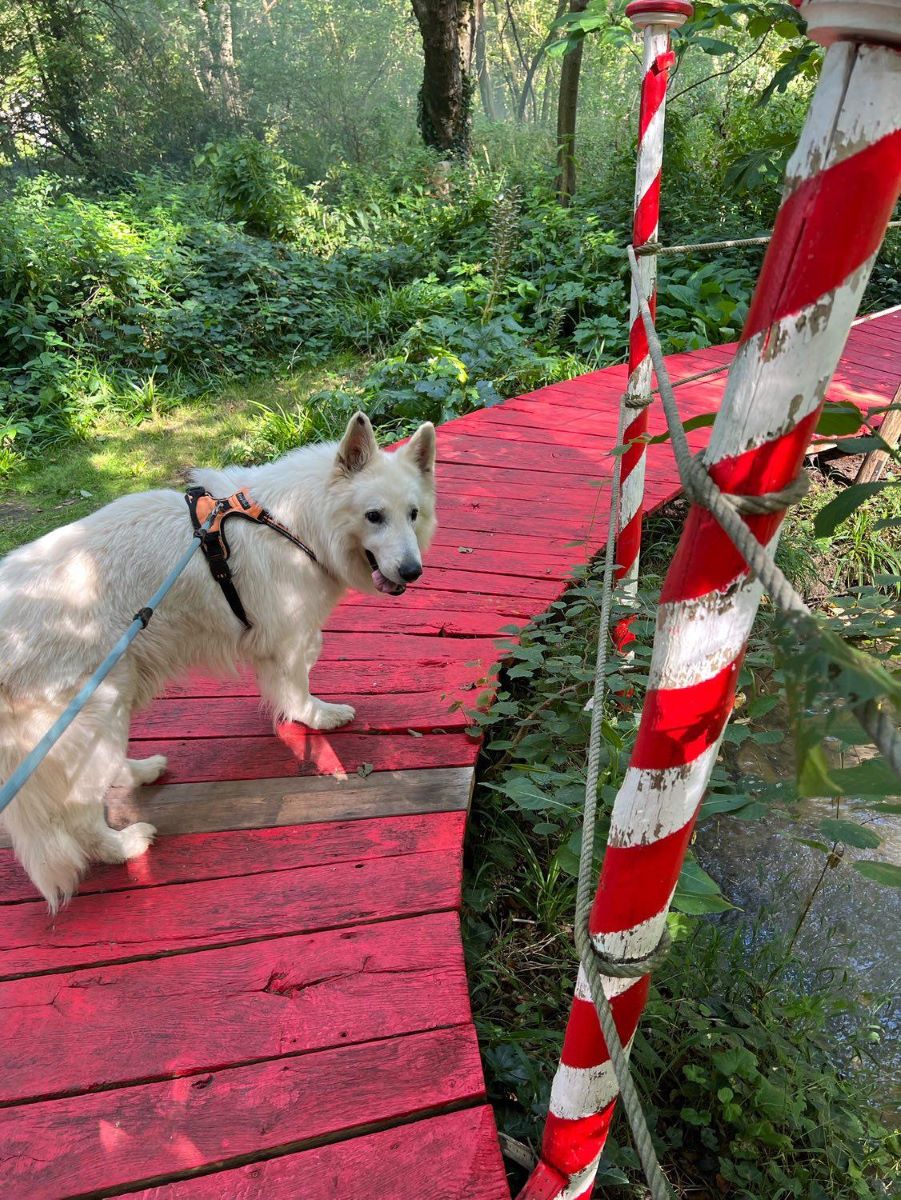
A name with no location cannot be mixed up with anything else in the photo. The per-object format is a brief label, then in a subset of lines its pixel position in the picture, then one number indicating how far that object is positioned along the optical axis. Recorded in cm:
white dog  196
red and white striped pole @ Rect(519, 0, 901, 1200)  66
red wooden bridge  148
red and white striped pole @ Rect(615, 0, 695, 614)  247
